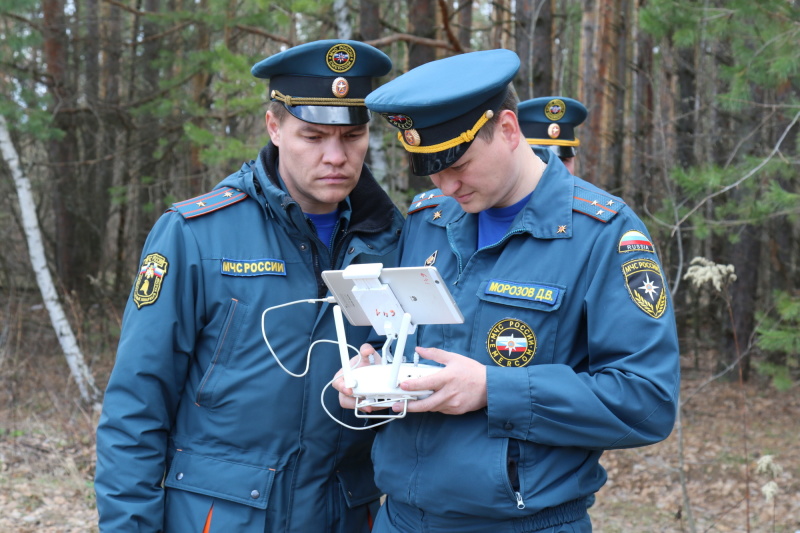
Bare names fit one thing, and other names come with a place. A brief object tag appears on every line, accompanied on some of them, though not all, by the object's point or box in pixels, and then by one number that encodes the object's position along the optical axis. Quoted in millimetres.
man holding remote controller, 2043
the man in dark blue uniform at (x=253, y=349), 2443
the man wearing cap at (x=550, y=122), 5367
